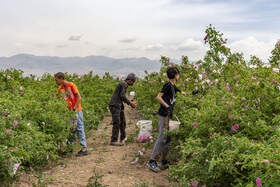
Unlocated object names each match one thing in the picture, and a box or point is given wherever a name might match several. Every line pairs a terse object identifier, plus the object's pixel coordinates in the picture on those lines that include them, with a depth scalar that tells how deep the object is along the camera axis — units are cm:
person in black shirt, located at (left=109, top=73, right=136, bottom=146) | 636
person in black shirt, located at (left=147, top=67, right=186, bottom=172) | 443
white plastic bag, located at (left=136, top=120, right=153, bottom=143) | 646
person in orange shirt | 529
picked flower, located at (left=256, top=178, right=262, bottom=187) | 230
